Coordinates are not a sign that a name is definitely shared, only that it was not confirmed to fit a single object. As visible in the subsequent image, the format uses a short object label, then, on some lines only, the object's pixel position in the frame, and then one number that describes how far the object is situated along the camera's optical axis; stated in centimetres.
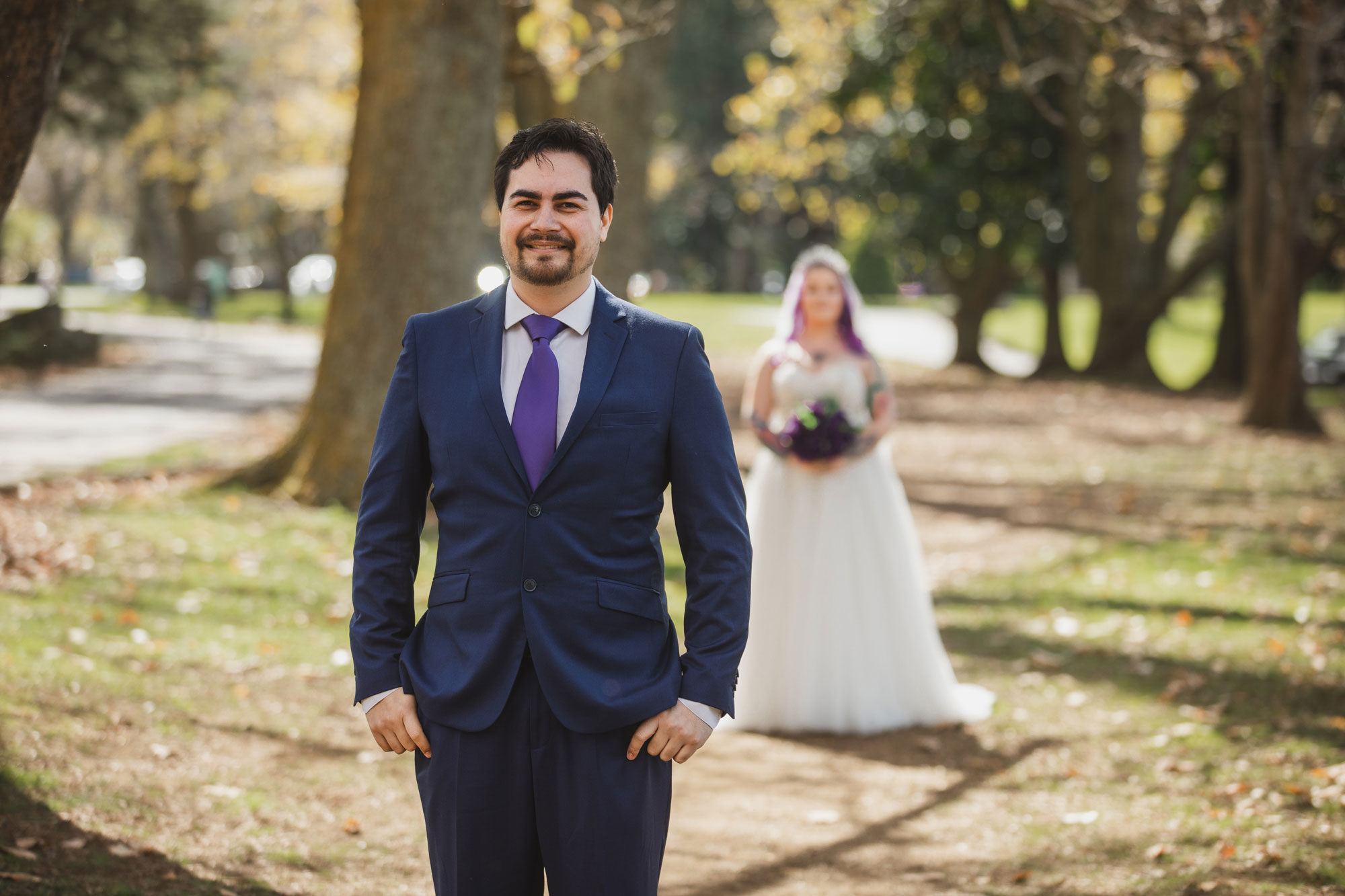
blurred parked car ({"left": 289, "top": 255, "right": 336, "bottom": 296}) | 7081
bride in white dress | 696
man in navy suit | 290
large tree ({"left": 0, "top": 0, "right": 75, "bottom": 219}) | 457
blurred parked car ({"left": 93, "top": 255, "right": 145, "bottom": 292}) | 7475
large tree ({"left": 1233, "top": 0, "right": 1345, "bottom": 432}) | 1530
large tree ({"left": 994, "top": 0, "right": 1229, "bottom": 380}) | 2386
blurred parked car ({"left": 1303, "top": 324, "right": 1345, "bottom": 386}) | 2953
